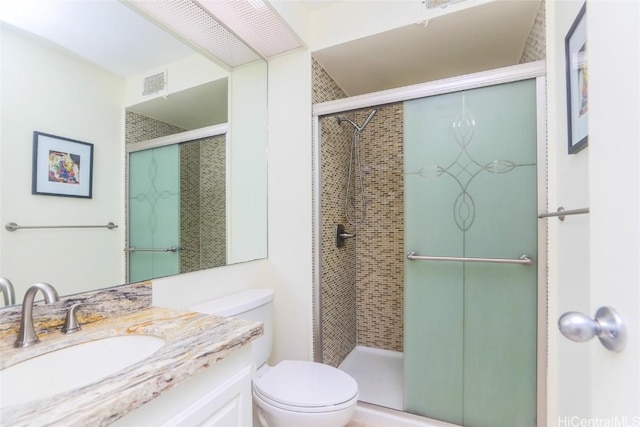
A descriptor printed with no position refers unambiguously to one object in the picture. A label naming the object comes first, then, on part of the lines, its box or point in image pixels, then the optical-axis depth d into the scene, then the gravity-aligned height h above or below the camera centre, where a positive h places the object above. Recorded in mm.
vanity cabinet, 615 -459
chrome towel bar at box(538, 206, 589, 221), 921 +3
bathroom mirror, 905 +386
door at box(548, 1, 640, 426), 394 +29
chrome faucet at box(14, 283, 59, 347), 776 -282
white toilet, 1162 -774
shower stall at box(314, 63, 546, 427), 1393 -176
